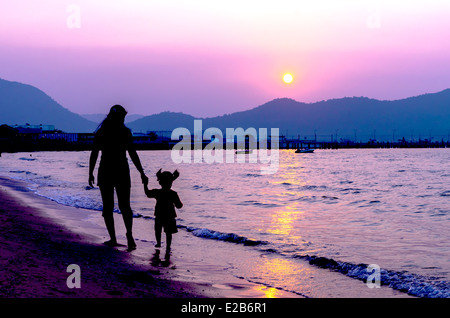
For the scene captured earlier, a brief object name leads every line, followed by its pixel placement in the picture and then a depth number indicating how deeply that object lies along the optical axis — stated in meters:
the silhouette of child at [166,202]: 7.95
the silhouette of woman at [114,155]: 8.00
